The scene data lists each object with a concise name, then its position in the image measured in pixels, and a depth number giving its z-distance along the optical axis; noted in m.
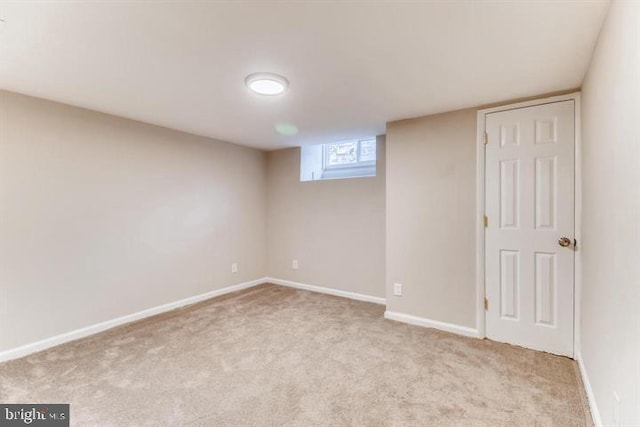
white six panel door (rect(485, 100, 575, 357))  2.32
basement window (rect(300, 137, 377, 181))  4.04
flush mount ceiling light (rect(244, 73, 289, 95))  2.06
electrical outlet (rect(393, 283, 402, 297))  3.09
